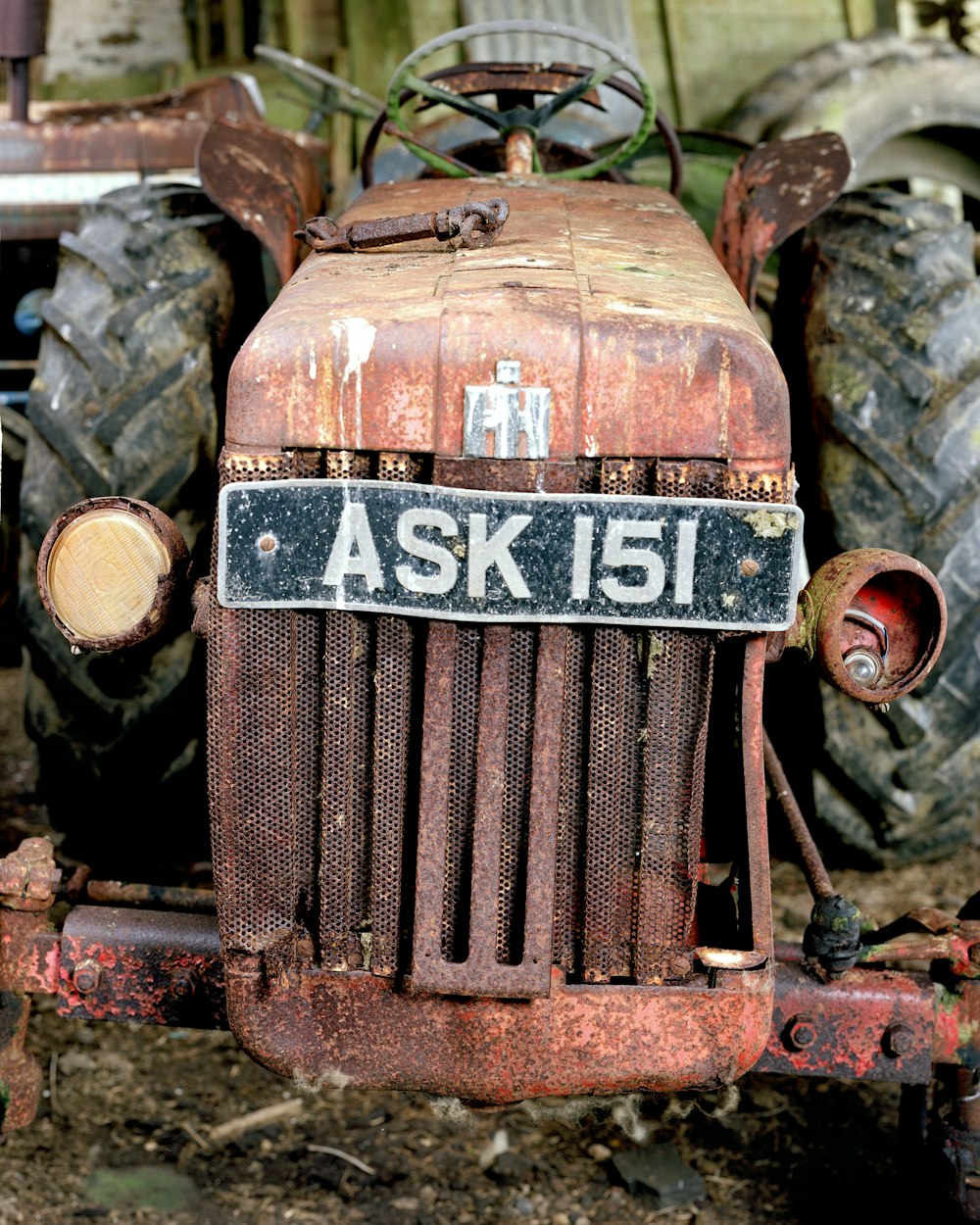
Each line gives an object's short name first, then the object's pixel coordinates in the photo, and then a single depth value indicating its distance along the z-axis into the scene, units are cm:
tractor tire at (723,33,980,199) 578
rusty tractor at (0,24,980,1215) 208
